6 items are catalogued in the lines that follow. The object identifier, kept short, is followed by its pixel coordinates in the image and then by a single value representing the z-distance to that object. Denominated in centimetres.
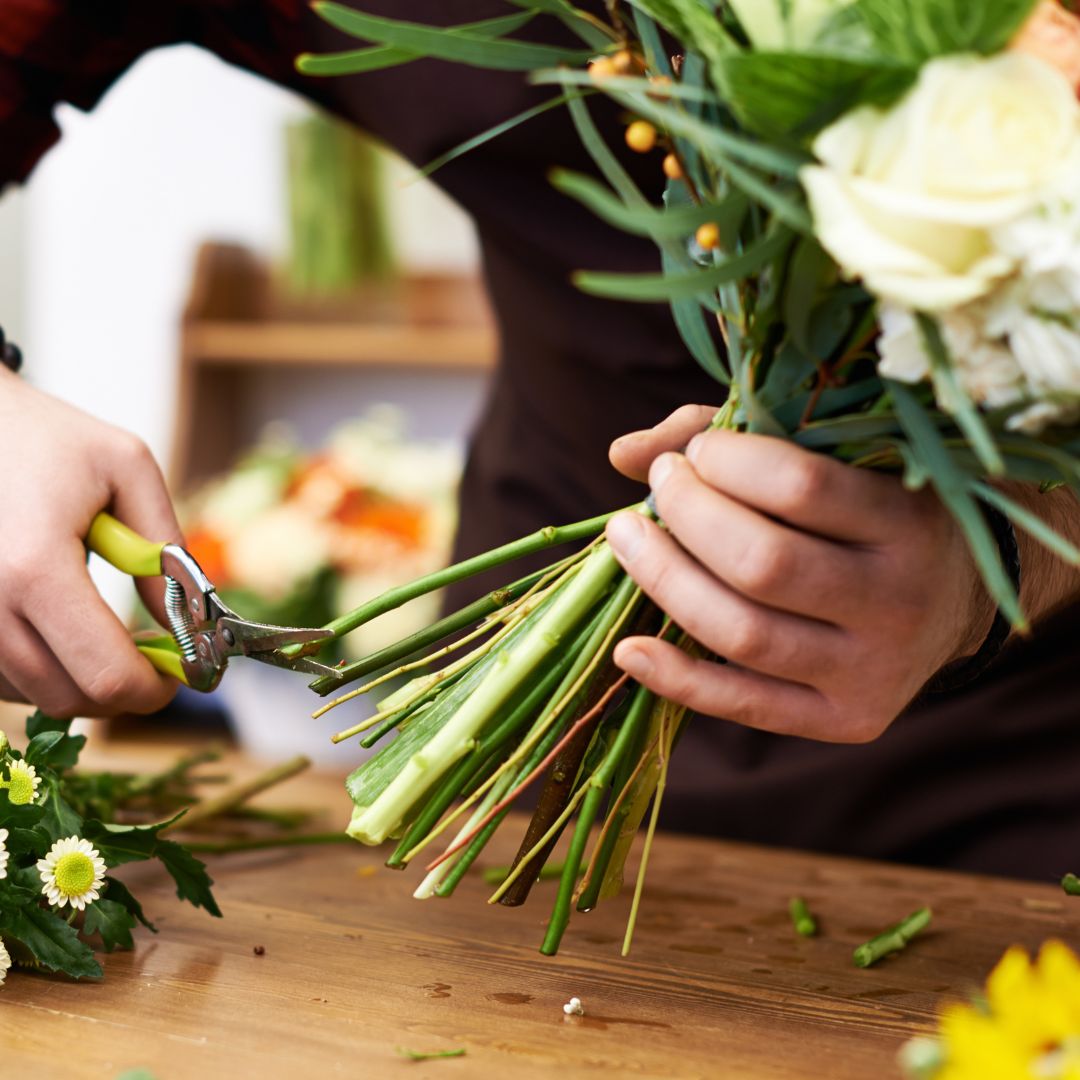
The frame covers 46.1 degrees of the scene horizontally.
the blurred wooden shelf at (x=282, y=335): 207
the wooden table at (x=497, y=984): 54
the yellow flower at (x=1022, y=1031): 34
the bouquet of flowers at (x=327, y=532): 167
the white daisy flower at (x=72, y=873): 62
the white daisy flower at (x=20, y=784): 62
